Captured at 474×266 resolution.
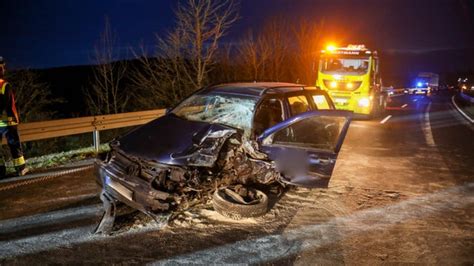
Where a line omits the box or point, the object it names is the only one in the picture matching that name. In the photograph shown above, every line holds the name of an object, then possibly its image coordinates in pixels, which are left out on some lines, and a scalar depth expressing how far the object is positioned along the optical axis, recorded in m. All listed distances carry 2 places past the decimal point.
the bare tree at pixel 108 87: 24.16
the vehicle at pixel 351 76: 15.38
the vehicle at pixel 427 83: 44.14
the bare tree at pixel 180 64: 15.98
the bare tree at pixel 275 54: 26.00
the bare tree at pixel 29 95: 21.97
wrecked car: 4.65
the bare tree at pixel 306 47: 29.44
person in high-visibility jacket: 6.65
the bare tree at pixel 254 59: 24.42
